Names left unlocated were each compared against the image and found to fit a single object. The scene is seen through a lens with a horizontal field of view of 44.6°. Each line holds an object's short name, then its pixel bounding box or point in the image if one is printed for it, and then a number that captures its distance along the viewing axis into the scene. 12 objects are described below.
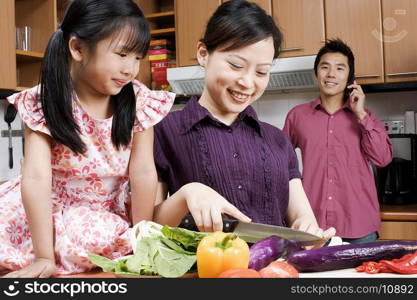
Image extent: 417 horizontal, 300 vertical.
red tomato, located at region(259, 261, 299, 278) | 0.79
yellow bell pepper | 0.81
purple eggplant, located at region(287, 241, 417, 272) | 0.90
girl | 0.92
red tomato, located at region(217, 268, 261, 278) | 0.74
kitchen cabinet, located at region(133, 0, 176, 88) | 3.35
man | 2.46
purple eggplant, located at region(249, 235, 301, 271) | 0.87
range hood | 2.85
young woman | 1.11
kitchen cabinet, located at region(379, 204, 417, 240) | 2.45
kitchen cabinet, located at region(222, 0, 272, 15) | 2.97
